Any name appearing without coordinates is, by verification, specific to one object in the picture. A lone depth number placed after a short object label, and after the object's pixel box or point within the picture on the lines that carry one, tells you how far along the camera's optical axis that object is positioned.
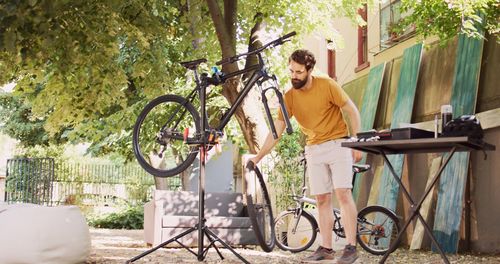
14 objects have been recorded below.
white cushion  4.53
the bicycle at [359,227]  7.55
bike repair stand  5.16
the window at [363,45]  13.61
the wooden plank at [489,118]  6.80
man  4.78
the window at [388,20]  11.34
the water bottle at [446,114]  4.34
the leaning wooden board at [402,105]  8.48
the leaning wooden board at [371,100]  9.75
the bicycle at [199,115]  5.21
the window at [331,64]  15.82
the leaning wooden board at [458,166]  7.13
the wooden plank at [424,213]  7.65
